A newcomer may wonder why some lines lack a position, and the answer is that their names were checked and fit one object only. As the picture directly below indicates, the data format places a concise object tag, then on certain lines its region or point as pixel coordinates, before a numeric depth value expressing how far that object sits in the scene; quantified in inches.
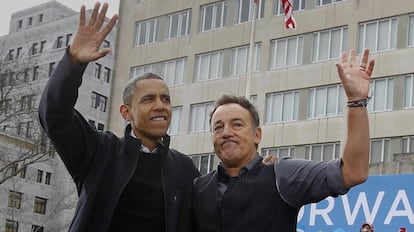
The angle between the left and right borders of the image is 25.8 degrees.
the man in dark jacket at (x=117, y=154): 195.6
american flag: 1049.4
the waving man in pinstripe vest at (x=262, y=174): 190.4
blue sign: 556.4
